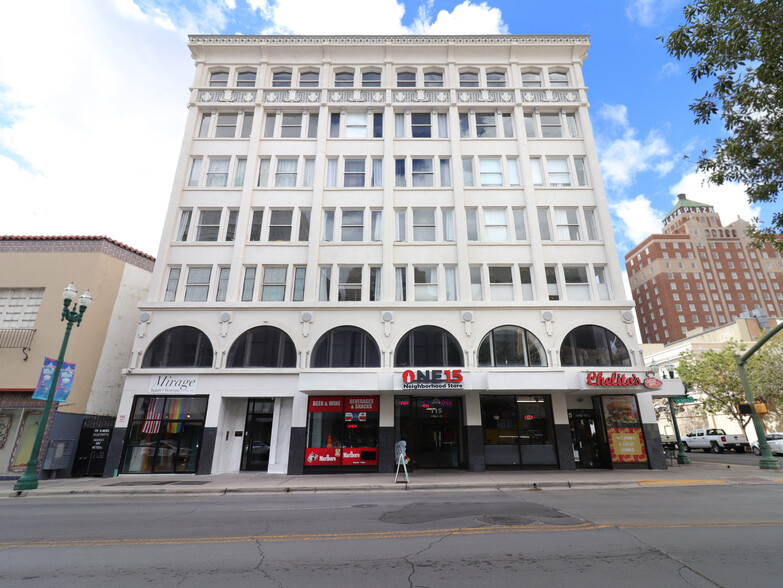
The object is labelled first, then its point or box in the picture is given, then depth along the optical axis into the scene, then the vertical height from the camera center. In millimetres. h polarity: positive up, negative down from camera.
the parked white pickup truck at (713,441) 31086 +140
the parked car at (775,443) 25984 -21
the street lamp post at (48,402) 13633 +1402
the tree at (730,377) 33188 +5385
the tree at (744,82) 9086 +8046
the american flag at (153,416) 18562 +1195
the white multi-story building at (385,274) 18641 +8085
